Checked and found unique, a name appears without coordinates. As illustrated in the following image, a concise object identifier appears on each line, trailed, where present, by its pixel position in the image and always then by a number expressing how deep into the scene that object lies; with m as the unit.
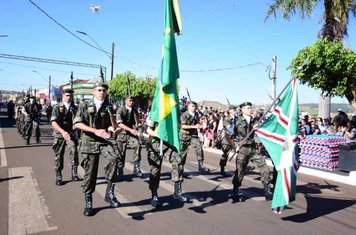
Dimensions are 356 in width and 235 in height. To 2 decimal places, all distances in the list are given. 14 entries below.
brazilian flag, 6.26
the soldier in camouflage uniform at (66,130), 8.12
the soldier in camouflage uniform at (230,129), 7.18
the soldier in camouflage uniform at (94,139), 5.91
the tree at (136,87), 50.94
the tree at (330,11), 15.85
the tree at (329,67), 12.39
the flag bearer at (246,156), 6.99
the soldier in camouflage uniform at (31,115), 15.89
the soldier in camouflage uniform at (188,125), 9.18
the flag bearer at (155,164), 6.51
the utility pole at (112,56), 30.61
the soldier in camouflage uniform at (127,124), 8.93
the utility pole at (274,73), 20.53
